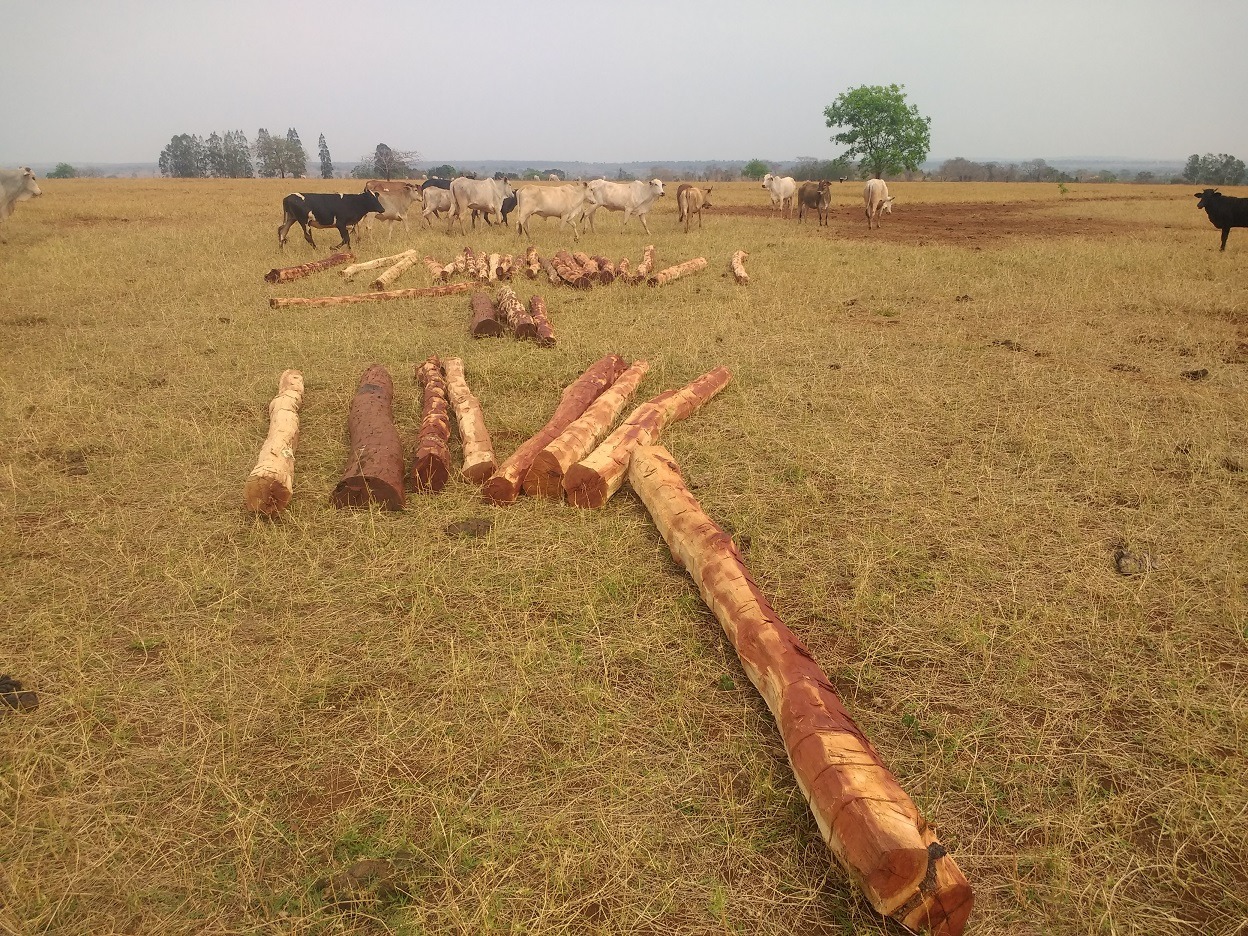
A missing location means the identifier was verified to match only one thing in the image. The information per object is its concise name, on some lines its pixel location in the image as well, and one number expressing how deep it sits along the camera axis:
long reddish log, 2.13
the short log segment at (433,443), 5.10
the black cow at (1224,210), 14.20
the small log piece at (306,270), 12.12
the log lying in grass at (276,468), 4.69
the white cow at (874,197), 20.21
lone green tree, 48.09
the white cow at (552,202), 17.38
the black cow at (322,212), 14.70
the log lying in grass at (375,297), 10.45
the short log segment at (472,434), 5.19
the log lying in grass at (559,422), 4.95
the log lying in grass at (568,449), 4.96
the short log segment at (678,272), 11.88
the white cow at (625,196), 18.23
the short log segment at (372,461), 4.81
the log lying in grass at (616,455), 4.86
